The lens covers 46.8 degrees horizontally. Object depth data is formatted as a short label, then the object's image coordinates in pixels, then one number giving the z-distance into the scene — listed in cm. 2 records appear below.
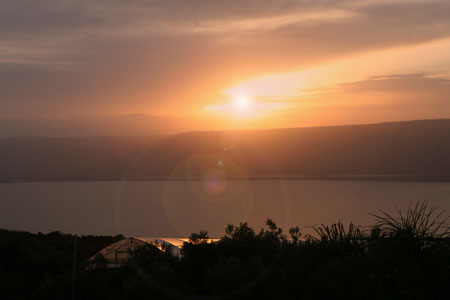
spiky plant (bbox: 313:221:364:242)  778
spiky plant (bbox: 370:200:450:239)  678
